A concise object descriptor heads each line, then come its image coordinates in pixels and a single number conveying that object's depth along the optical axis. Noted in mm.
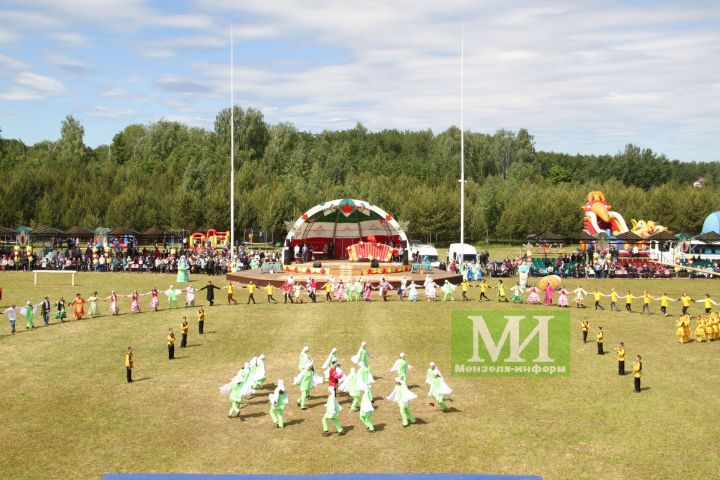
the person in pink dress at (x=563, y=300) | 36428
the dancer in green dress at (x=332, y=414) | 17656
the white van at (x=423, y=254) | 56322
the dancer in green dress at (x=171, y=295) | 35094
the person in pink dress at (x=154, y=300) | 34212
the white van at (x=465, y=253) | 55875
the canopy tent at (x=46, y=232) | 58406
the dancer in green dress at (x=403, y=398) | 18406
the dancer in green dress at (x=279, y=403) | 18156
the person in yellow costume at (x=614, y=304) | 35606
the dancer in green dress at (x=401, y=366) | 20950
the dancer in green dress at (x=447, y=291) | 37859
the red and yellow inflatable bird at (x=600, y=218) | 71250
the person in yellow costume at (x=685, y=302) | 33181
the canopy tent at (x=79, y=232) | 59391
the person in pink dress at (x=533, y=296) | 37188
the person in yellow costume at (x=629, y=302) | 34938
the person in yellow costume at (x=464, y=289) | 38500
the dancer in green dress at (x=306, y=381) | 19938
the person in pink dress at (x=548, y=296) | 37312
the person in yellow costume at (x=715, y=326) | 28461
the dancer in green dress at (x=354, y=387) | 19344
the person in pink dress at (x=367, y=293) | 38312
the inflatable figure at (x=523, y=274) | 43500
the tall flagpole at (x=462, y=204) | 49344
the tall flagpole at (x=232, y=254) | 51400
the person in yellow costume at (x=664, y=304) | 34219
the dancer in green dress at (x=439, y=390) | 19391
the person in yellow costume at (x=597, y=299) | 35562
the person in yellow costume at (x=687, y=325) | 27734
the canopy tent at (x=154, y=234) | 60562
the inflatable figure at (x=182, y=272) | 44562
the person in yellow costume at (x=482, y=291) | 37812
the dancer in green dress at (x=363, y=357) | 21750
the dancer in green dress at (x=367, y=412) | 17944
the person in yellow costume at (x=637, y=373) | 20891
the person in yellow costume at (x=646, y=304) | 34250
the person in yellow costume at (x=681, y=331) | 27750
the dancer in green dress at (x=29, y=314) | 30031
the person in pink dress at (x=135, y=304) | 34312
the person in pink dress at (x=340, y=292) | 38000
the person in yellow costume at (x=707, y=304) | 33250
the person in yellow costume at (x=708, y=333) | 28250
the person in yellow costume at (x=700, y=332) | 28125
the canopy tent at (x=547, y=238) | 55719
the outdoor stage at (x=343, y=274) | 43156
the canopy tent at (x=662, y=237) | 57038
